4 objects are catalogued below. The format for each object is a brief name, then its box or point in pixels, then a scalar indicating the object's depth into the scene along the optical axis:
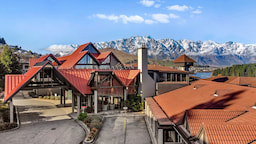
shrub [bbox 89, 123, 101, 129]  20.92
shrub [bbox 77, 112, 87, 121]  23.75
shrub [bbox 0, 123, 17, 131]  20.34
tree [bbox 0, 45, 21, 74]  58.91
